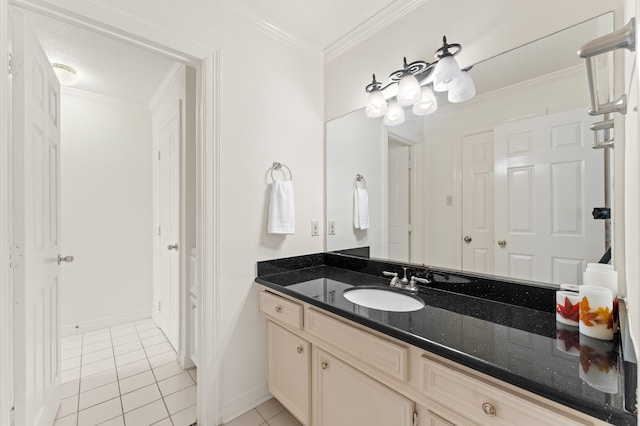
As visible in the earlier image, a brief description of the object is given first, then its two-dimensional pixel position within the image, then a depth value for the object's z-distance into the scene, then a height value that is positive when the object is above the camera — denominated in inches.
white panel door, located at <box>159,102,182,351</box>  90.9 -3.3
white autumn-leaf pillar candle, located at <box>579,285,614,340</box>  32.1 -11.9
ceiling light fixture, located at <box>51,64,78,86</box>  87.2 +45.8
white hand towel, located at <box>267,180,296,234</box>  67.8 +0.6
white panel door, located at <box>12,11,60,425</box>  45.1 -3.0
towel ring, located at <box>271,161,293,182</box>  70.8 +12.1
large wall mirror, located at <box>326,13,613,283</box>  41.2 +6.9
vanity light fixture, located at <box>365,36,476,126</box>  52.6 +26.2
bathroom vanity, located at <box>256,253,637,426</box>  26.0 -17.0
